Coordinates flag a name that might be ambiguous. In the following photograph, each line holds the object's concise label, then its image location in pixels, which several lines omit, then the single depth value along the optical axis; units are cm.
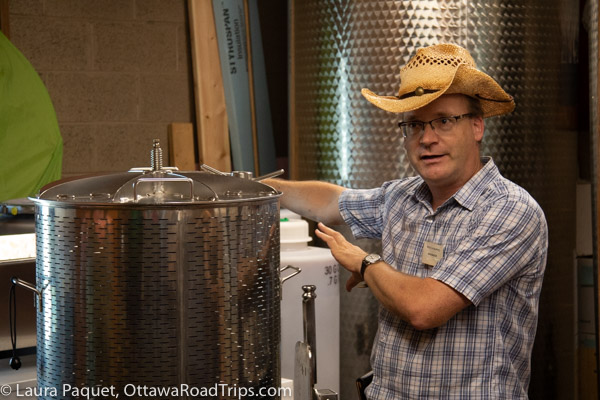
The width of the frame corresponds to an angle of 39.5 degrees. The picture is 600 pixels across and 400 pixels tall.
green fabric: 377
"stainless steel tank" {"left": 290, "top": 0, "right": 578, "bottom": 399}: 346
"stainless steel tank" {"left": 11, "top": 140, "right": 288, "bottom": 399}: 190
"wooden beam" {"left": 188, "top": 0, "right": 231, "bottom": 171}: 442
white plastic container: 290
